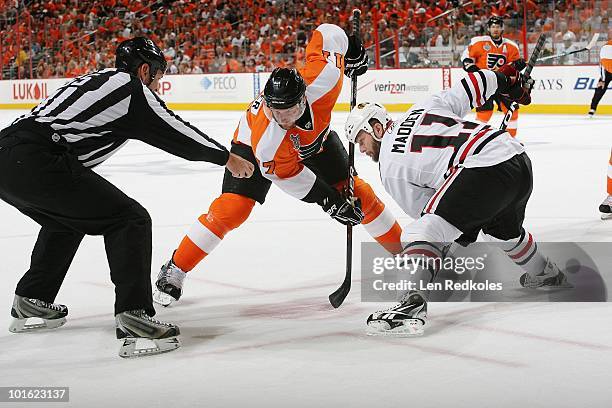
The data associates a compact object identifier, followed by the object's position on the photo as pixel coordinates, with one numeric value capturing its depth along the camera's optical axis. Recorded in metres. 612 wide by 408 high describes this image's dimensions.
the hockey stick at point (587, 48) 13.58
